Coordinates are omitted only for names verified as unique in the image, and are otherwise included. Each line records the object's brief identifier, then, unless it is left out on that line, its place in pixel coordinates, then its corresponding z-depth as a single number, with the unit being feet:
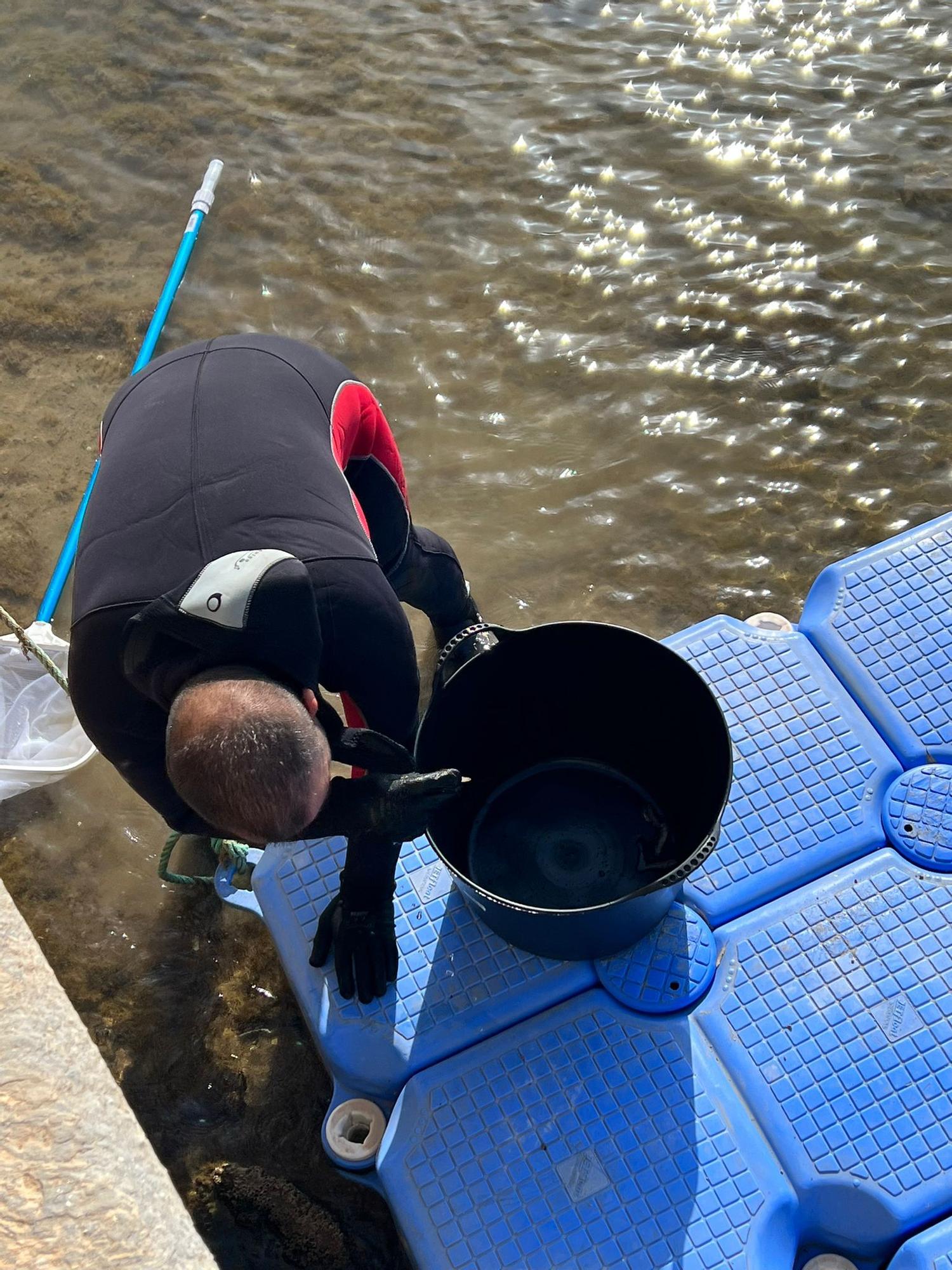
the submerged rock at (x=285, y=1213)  7.61
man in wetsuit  5.10
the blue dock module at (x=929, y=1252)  5.91
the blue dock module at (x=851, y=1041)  6.21
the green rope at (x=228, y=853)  8.43
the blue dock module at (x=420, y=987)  6.81
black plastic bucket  6.75
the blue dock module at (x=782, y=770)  7.25
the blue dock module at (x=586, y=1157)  6.10
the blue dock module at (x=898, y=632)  7.73
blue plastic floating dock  6.18
